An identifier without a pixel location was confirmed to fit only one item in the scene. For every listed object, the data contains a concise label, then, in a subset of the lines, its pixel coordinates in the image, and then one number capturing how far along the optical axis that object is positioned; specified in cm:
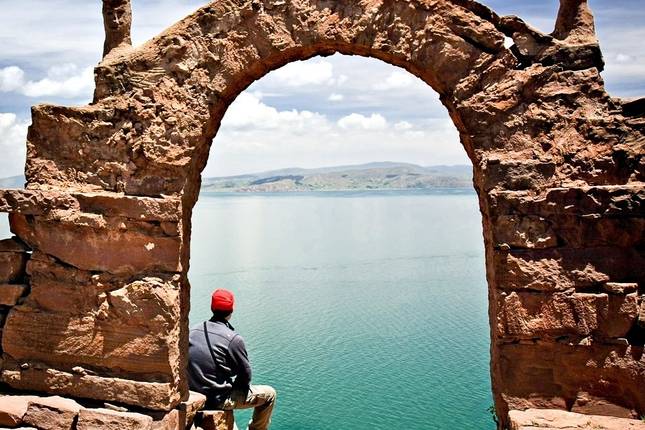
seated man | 569
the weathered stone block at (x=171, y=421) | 488
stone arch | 460
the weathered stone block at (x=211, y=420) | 570
